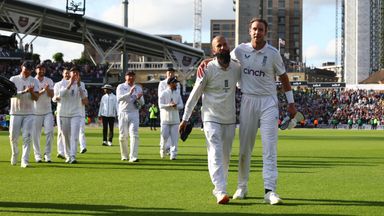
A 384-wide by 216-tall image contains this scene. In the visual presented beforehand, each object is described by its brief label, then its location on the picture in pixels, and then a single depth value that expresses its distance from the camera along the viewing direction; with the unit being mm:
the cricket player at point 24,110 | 15727
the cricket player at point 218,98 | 9852
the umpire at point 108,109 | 27500
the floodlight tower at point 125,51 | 64119
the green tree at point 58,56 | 129225
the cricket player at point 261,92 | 9789
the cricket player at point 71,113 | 17172
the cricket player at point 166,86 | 19359
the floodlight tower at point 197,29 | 180375
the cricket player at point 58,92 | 17438
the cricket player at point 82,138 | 21578
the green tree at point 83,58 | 129300
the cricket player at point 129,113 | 17625
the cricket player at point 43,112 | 16922
